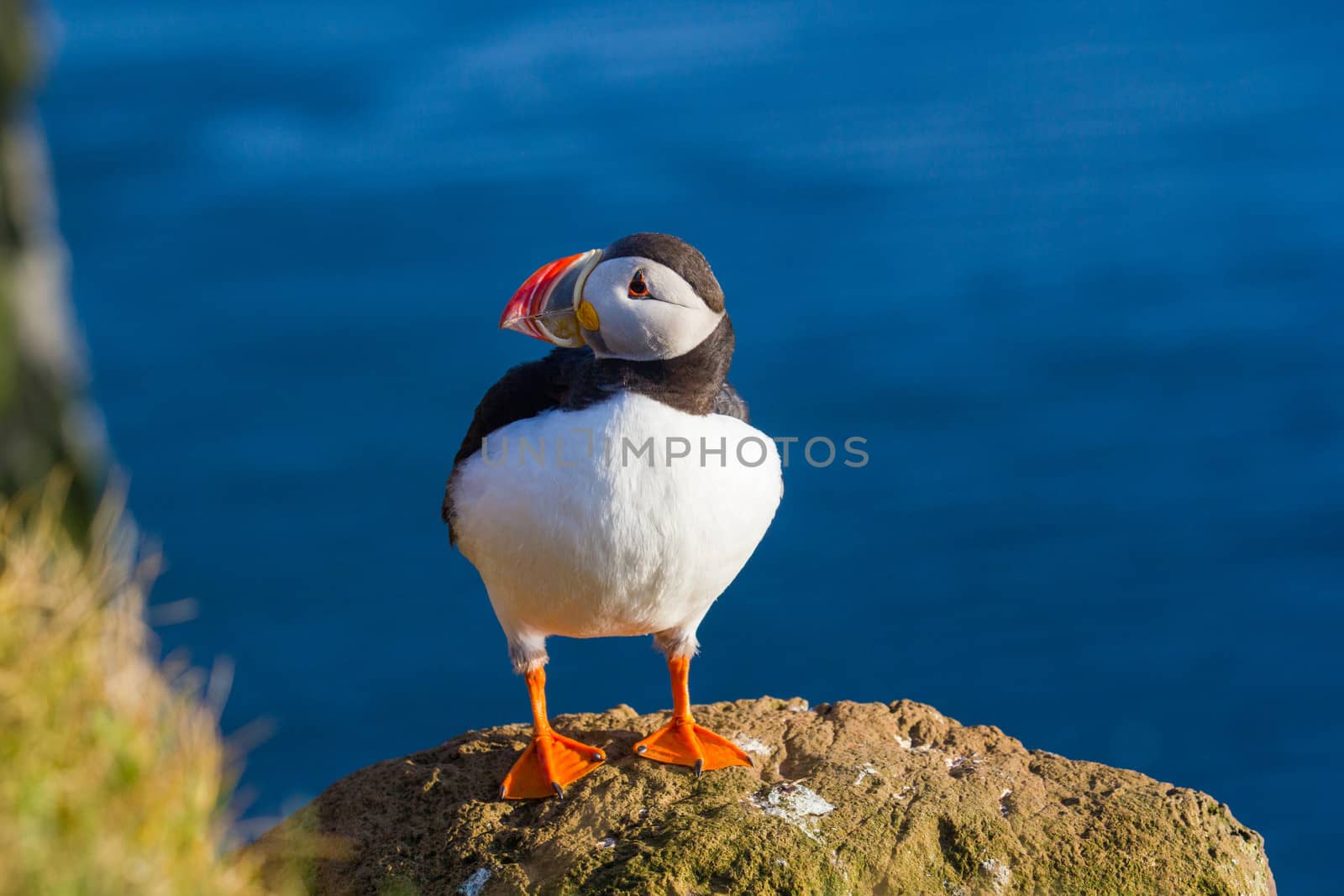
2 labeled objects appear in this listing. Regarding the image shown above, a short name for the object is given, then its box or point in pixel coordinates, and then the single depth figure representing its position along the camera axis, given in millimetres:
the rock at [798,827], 8320
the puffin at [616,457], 8250
